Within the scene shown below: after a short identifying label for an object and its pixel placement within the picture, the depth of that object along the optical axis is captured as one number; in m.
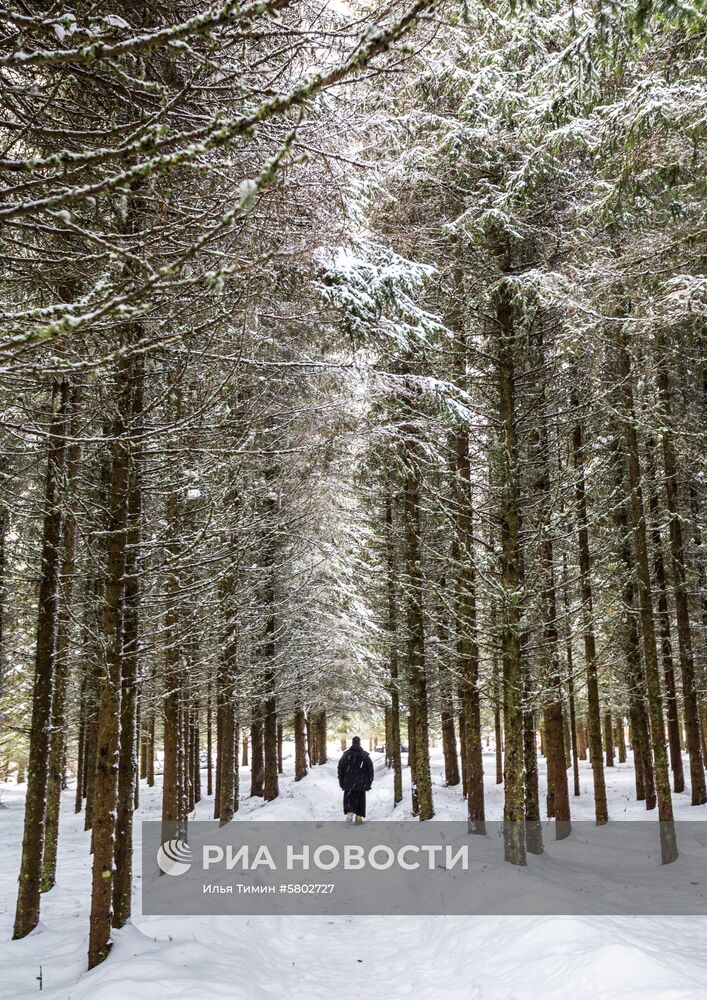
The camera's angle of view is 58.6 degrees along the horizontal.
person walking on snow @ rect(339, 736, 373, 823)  13.70
